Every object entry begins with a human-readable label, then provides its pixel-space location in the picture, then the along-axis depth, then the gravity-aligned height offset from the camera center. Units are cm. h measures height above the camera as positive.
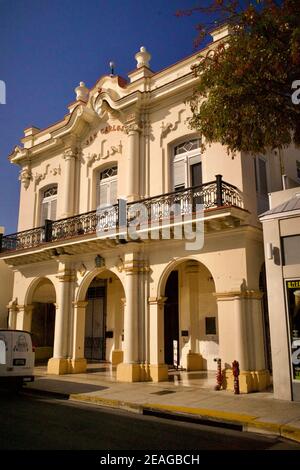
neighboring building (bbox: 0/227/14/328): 2136 +256
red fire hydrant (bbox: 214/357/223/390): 1157 -100
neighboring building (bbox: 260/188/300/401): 1018 +121
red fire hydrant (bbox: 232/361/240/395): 1107 -95
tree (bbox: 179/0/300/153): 806 +510
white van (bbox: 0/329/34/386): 1141 -44
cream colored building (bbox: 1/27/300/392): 1238 +343
